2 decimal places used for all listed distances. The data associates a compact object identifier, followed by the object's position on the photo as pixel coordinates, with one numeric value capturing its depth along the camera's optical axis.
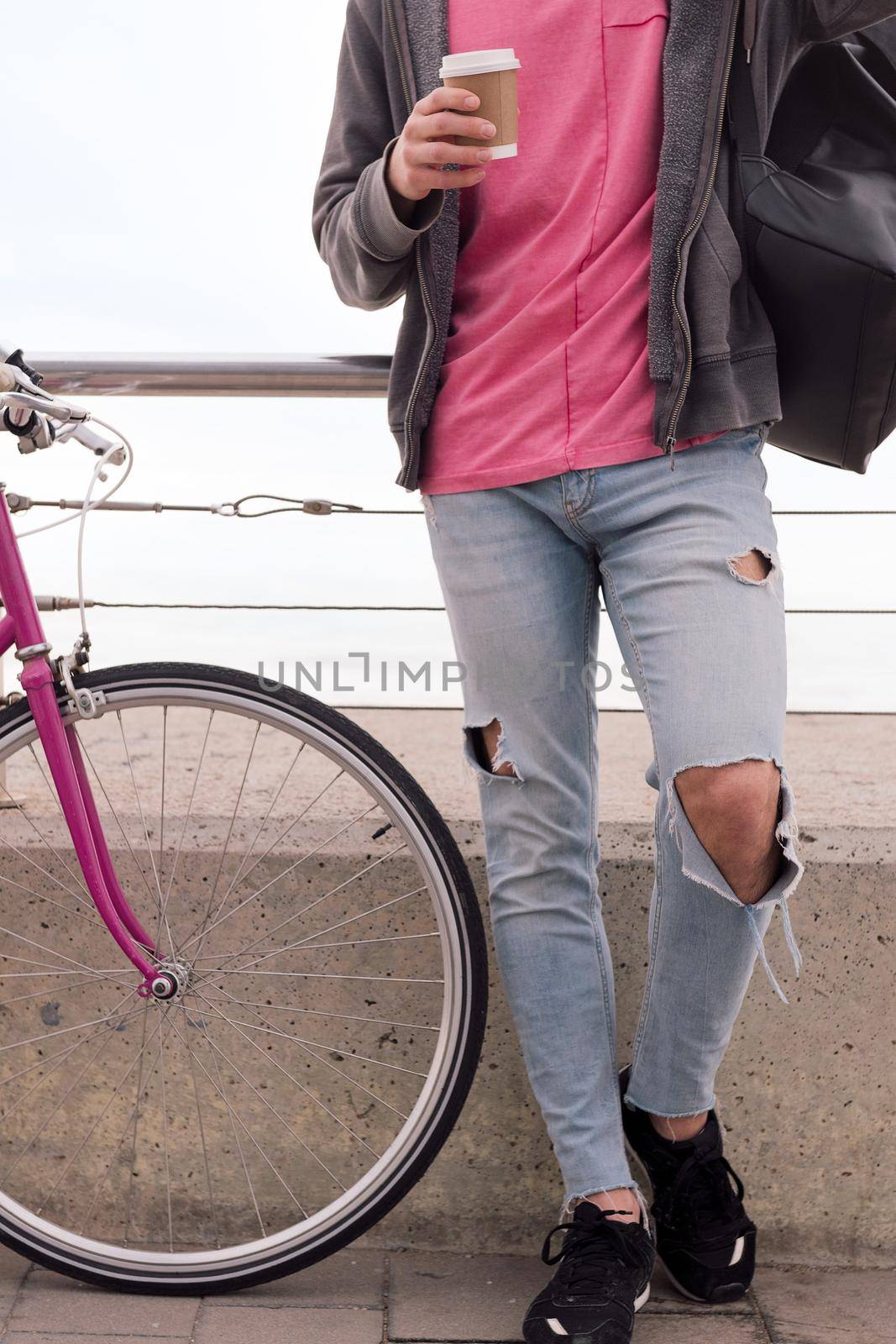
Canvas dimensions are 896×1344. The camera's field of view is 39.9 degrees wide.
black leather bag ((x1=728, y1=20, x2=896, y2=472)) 1.39
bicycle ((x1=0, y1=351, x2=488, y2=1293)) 1.85
